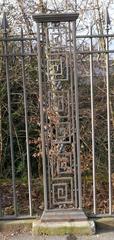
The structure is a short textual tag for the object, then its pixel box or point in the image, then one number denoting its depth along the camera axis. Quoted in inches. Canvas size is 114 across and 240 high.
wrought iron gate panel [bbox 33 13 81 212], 171.0
